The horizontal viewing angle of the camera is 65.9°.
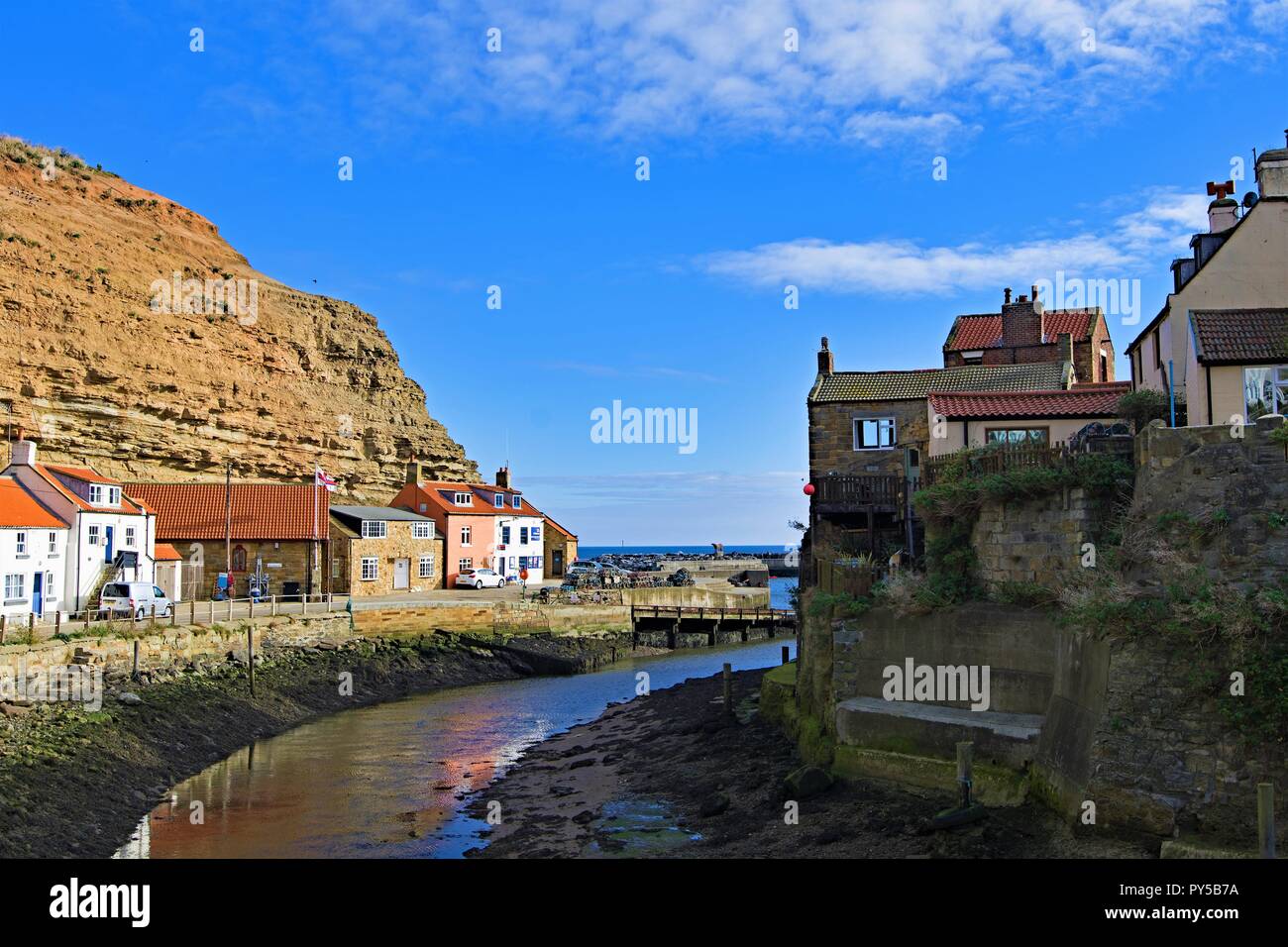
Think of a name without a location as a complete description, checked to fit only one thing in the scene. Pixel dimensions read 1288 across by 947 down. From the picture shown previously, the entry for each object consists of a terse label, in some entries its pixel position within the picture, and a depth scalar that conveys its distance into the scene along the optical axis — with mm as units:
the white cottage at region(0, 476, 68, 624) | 35625
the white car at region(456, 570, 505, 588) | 61094
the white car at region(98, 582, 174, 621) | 36469
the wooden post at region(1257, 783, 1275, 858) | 11859
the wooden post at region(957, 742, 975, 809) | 16328
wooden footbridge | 56719
